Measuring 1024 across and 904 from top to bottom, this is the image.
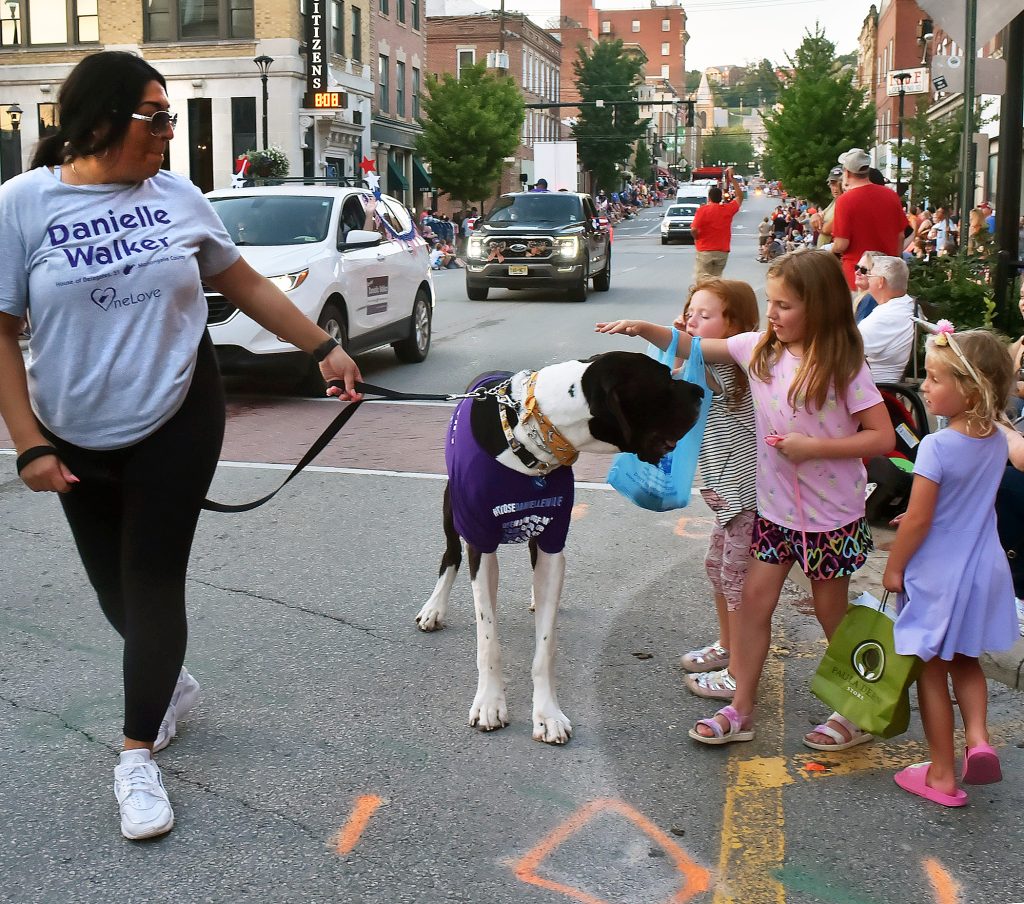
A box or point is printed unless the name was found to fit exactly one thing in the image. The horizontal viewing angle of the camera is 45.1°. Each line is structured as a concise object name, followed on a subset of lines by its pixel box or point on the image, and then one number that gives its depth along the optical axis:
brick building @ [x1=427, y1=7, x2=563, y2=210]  73.56
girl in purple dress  3.52
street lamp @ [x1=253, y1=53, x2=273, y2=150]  35.22
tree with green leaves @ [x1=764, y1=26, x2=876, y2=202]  39.50
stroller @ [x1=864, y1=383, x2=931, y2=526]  6.12
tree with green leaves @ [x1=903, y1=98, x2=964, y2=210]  35.38
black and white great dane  3.62
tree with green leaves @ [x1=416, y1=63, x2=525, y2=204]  48.75
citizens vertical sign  39.41
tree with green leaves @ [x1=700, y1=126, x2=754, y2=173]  180.00
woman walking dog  3.17
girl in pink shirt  3.81
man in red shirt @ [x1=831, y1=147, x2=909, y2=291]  10.20
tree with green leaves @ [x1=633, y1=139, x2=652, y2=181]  107.12
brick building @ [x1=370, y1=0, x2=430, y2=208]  49.09
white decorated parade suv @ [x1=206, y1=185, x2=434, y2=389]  10.48
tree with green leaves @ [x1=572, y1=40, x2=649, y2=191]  85.88
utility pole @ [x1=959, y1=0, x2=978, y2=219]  8.88
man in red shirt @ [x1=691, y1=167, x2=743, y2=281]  18.16
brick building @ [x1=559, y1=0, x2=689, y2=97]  148.00
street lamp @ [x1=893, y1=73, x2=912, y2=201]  27.01
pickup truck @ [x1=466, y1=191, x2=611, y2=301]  20.52
